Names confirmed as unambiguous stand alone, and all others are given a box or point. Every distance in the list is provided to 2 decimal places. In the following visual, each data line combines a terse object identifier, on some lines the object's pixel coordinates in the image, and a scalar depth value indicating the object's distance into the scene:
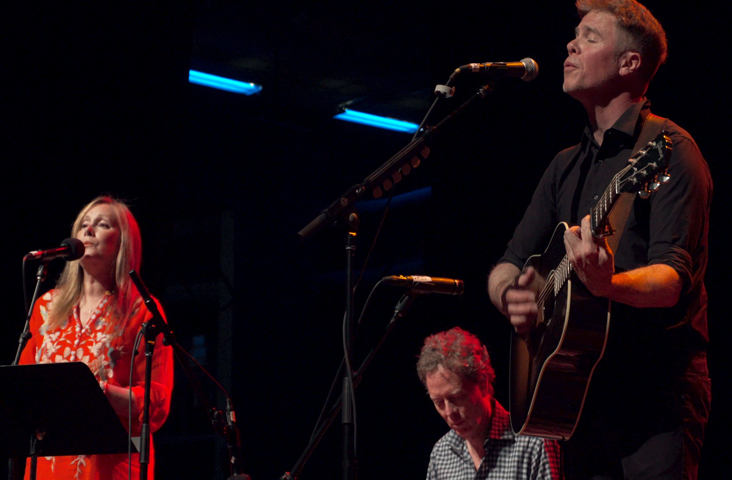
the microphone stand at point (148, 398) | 4.91
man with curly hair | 5.80
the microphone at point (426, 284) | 4.61
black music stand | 4.89
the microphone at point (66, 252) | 5.62
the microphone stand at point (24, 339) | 5.68
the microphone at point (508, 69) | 4.82
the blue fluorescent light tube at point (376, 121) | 16.14
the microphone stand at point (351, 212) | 4.36
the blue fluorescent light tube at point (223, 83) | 14.20
